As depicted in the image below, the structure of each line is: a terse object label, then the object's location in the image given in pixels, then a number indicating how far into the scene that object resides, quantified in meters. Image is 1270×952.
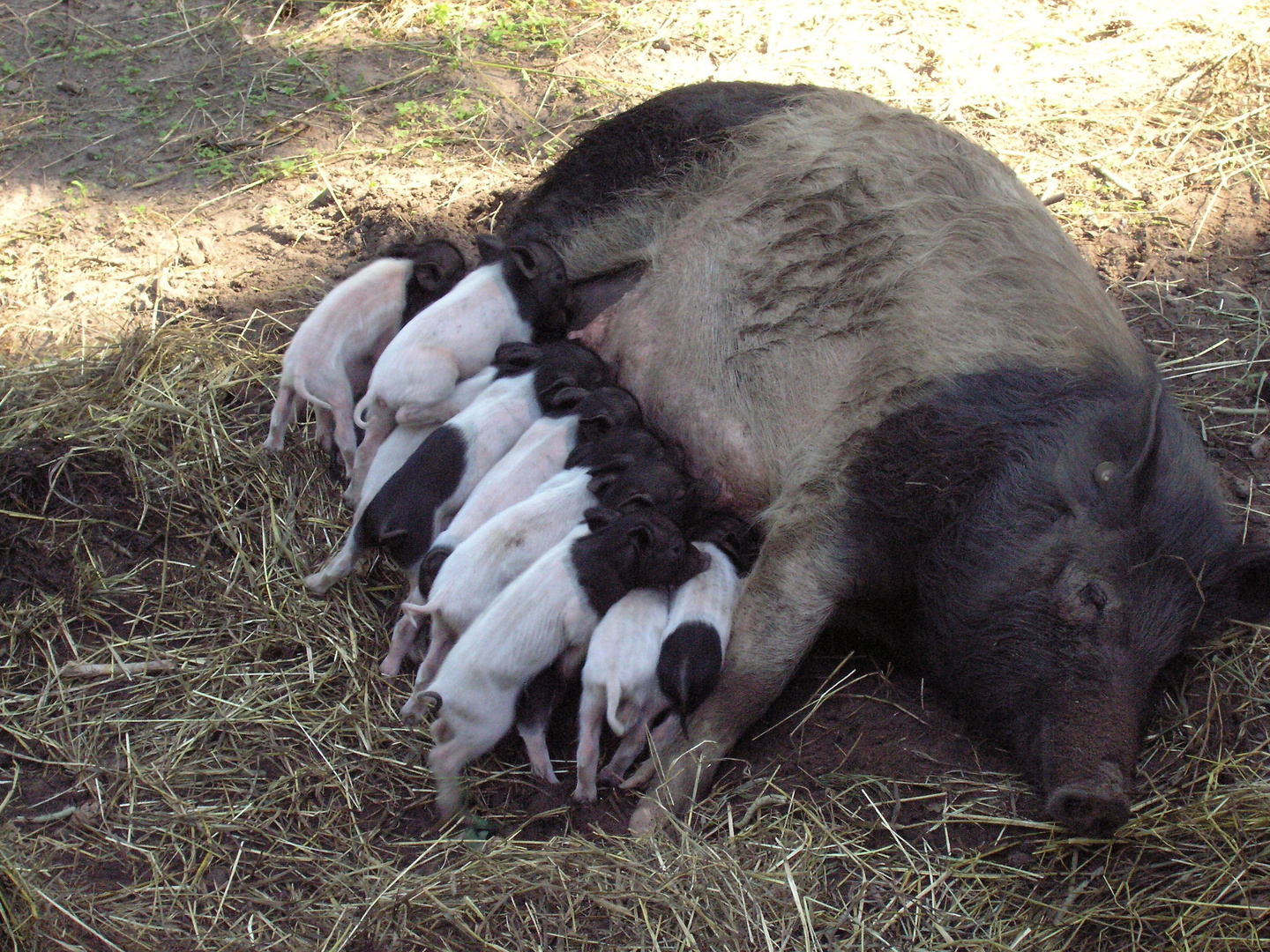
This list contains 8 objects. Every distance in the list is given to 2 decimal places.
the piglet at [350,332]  3.33
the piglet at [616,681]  2.64
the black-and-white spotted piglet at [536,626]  2.55
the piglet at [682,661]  2.67
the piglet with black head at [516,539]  2.75
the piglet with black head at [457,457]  2.97
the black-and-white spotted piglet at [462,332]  3.18
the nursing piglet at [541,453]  2.99
